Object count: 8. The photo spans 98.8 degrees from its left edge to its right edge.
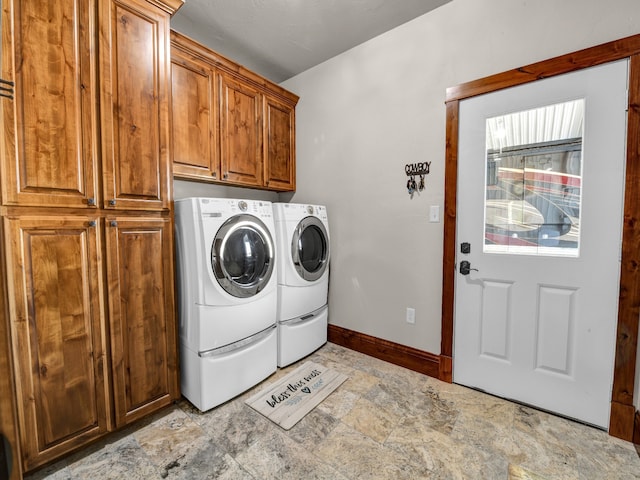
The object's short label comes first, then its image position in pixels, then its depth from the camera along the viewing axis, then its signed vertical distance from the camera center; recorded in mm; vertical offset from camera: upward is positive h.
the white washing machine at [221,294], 1637 -435
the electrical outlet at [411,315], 2156 -709
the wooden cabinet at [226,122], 1981 +869
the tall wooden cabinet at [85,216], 1161 +48
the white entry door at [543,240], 1490 -91
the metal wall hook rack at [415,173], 2055 +398
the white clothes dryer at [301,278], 2174 -439
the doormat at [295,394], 1658 -1138
